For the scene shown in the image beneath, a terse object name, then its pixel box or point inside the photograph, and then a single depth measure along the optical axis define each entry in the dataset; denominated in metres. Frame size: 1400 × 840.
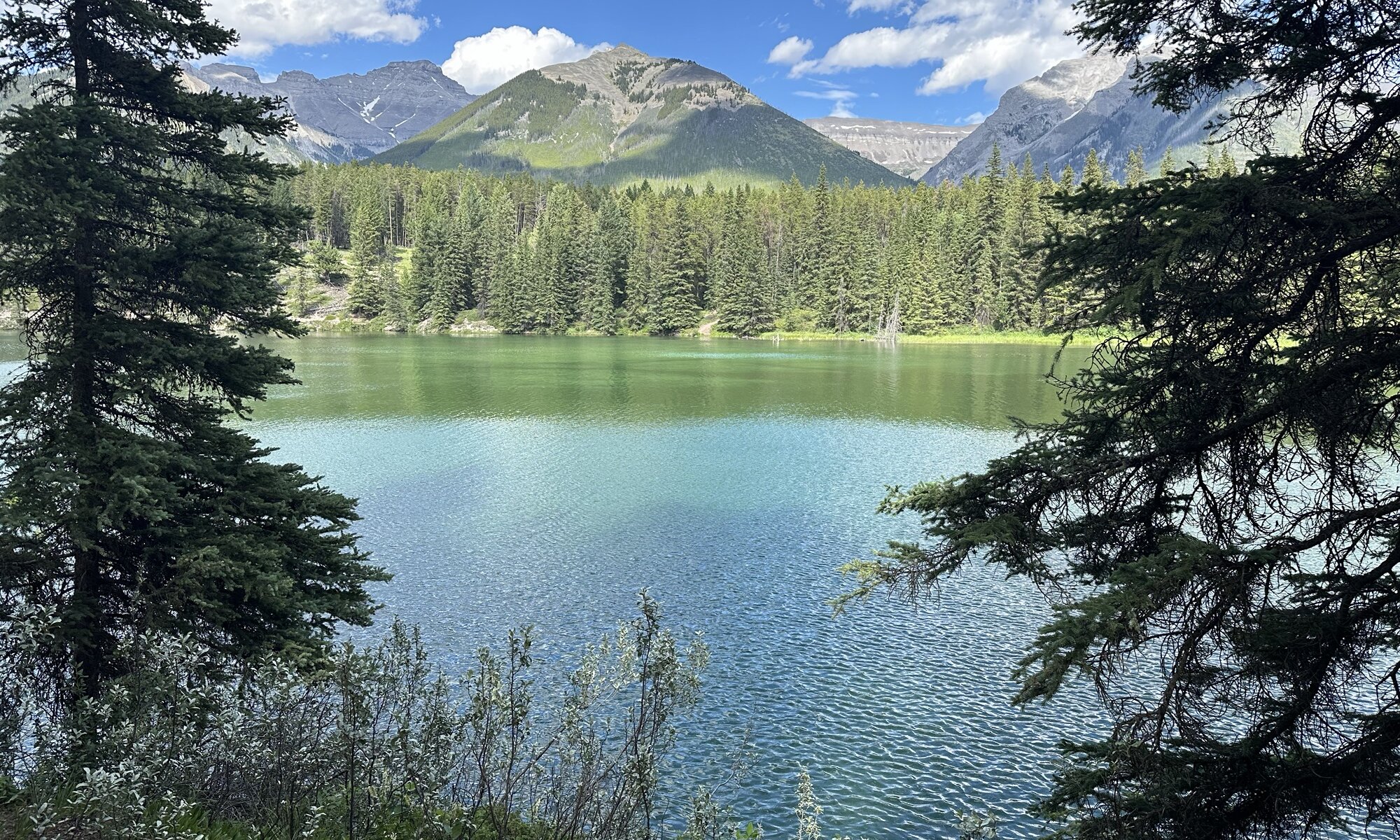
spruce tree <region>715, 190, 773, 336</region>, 113.75
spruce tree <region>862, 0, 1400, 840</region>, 5.33
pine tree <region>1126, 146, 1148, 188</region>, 95.76
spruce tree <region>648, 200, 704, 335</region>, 118.19
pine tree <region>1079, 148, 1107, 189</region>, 76.82
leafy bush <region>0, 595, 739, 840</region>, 6.57
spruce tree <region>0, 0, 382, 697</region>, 9.25
